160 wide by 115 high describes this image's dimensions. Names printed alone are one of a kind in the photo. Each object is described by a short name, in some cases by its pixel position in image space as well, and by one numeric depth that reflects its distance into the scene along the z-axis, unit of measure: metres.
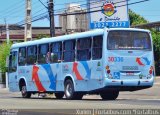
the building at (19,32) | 92.17
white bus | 25.03
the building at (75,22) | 87.55
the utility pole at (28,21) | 44.44
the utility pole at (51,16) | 40.97
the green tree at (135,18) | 87.95
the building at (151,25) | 63.53
